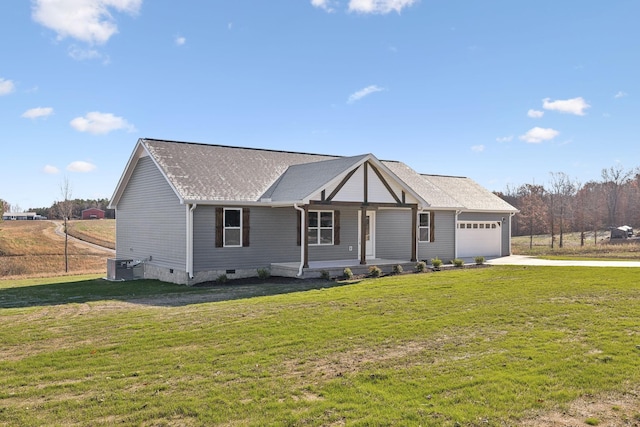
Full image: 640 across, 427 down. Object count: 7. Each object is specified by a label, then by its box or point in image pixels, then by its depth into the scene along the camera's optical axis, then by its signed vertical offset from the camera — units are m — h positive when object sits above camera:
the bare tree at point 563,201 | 46.91 +2.15
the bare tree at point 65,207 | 34.19 +0.99
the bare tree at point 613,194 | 62.00 +3.59
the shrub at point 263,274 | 18.78 -1.86
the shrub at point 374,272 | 19.30 -1.82
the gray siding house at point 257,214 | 18.66 +0.36
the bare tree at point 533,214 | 53.69 +1.01
